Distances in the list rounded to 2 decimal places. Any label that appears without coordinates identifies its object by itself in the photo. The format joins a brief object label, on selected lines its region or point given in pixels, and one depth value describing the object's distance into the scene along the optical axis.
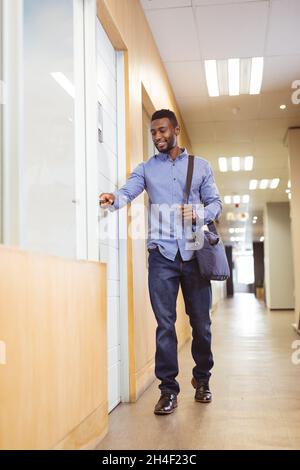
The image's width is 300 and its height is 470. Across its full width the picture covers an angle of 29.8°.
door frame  2.68
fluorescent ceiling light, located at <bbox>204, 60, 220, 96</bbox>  5.58
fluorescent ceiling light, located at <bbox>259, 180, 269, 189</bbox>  11.88
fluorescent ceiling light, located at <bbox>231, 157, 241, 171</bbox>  9.75
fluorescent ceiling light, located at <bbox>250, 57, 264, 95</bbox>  5.51
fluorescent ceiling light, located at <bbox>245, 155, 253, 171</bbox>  9.68
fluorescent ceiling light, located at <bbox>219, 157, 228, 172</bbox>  9.79
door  3.05
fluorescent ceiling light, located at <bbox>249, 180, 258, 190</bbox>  11.78
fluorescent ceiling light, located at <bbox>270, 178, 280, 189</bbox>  11.74
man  2.95
